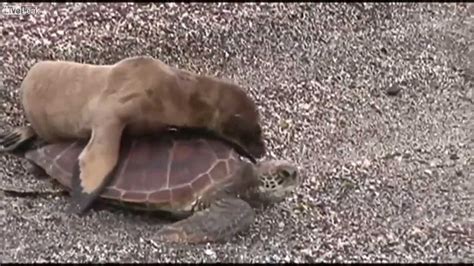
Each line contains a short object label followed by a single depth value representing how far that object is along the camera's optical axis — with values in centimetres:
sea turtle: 778
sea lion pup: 806
